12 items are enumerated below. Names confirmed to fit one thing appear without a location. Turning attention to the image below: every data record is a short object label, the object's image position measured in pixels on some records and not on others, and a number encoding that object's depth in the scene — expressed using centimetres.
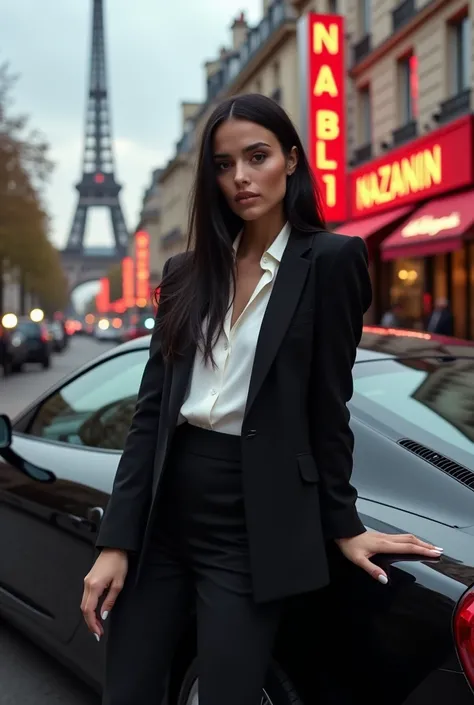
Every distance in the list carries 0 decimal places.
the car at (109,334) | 7138
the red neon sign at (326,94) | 1956
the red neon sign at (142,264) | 7750
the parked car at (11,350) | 2363
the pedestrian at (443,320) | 1622
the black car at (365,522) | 184
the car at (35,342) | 2777
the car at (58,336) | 4237
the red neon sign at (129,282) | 8881
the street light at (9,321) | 2529
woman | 176
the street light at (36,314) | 3829
